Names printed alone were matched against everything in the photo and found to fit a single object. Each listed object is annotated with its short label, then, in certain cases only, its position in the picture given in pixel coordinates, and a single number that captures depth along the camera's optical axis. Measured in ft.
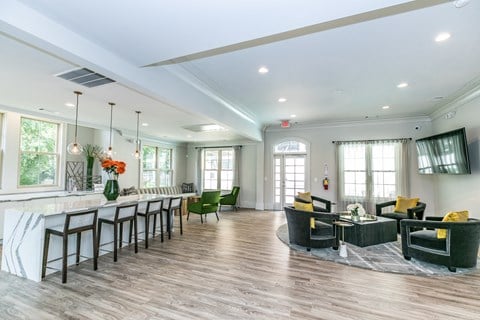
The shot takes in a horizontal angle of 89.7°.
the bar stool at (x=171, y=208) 17.21
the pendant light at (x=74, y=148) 15.53
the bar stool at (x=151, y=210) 14.67
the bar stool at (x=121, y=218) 12.50
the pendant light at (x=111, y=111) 16.54
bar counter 10.32
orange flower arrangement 14.88
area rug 11.38
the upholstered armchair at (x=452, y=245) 11.18
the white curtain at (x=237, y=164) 31.73
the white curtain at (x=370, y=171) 23.06
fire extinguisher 25.63
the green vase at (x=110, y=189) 14.44
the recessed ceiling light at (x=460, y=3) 7.28
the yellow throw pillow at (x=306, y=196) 21.18
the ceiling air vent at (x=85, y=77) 11.47
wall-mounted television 15.66
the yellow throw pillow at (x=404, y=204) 18.63
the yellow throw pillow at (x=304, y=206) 15.02
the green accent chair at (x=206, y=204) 22.09
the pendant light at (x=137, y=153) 19.85
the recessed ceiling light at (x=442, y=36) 9.28
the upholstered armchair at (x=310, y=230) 13.71
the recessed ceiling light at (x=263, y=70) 12.34
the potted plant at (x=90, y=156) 24.54
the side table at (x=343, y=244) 13.15
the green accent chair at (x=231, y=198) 27.87
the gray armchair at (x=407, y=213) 16.83
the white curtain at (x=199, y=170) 34.86
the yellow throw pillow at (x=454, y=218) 11.71
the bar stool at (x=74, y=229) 10.03
